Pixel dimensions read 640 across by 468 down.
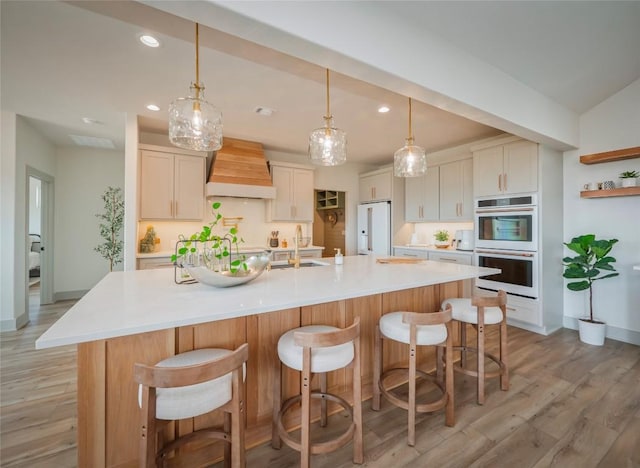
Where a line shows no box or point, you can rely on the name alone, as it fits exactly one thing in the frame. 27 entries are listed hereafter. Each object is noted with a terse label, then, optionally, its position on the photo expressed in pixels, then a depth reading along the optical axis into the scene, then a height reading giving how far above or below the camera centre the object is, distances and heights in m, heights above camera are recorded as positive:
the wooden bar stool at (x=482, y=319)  2.02 -0.61
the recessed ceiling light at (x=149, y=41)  1.96 +1.39
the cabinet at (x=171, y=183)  3.80 +0.74
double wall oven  3.37 -0.08
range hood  4.13 +0.96
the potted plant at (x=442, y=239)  4.72 -0.05
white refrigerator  5.26 +0.15
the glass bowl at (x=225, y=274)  1.53 -0.22
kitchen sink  2.97 -0.32
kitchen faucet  2.59 -0.17
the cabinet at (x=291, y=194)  4.76 +0.74
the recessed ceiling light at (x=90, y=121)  3.52 +1.48
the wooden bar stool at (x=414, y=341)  1.66 -0.66
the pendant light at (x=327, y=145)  2.34 +0.77
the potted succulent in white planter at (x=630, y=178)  2.98 +0.62
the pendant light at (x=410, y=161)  2.70 +0.73
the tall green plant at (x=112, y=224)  4.78 +0.21
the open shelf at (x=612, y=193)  2.95 +0.48
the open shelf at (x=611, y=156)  2.96 +0.88
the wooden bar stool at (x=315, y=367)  1.34 -0.66
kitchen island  1.19 -0.50
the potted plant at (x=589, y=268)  2.99 -0.36
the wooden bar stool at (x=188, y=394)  1.00 -0.62
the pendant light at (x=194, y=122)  1.88 +0.79
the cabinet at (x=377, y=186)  5.32 +1.00
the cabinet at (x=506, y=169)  3.39 +0.86
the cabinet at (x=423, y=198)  4.80 +0.68
